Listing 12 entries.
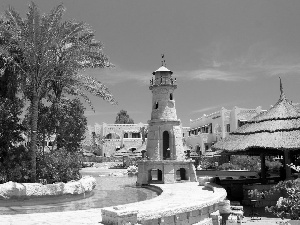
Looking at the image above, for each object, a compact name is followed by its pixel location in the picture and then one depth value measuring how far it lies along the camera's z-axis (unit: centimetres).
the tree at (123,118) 9369
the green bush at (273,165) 3606
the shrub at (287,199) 1281
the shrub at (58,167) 1644
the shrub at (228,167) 4000
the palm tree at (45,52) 1612
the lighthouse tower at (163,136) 2253
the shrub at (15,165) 1530
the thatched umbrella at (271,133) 1773
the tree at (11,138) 1608
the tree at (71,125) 2344
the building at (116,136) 7171
